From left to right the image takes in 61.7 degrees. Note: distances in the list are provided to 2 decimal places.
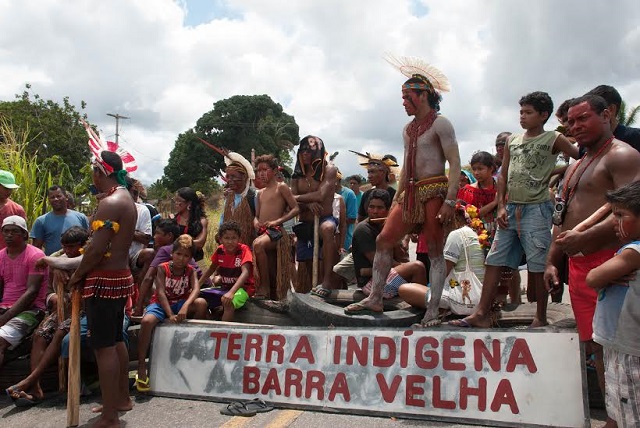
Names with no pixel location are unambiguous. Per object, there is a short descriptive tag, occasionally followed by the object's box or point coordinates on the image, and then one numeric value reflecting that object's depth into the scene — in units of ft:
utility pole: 125.74
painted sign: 11.83
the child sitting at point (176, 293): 16.47
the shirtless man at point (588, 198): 10.81
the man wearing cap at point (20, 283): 16.61
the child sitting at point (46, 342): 15.08
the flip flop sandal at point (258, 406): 13.60
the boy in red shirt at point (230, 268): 18.67
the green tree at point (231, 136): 134.00
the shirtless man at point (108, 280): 13.05
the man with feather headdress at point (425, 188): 15.11
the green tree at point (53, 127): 80.59
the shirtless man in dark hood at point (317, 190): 21.24
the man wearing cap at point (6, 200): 21.02
